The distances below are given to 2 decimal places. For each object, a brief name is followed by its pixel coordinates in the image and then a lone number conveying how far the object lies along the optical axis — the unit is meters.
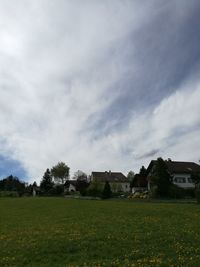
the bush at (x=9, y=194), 68.68
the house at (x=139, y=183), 60.73
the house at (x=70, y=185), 85.75
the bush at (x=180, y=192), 39.40
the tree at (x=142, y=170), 69.77
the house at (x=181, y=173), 50.26
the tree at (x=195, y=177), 45.26
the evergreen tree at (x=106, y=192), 45.74
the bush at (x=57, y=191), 73.78
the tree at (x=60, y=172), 97.64
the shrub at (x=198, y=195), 26.13
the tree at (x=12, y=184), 93.40
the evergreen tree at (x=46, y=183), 87.13
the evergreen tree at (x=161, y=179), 40.37
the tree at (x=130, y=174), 118.73
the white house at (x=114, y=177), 81.09
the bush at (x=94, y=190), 51.93
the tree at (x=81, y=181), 71.65
